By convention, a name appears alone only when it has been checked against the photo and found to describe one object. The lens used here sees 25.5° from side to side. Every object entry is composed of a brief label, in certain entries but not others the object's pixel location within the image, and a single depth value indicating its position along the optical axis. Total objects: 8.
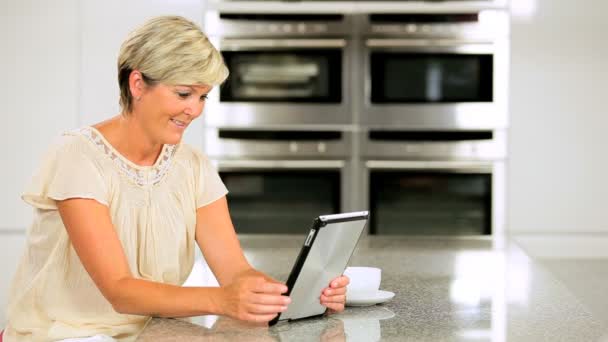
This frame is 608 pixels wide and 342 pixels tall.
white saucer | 2.89
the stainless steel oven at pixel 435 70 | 5.55
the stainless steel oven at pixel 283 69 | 5.54
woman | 2.83
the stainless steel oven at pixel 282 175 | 5.55
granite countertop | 2.59
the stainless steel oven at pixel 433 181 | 5.57
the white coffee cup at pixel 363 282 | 2.91
